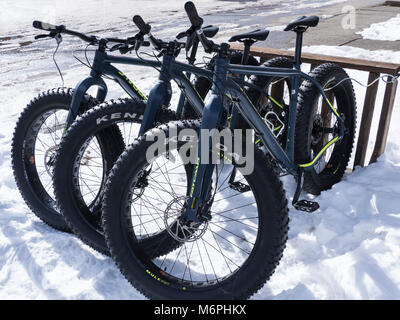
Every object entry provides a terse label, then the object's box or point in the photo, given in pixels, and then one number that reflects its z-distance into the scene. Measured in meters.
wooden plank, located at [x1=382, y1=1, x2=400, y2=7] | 14.56
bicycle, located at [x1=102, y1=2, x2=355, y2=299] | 2.59
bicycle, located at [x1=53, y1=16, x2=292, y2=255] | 2.91
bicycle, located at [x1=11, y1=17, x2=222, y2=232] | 3.10
